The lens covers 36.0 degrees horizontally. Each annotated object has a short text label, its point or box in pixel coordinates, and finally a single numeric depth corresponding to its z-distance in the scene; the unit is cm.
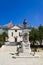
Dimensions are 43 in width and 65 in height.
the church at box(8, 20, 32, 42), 2375
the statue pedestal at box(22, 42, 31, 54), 903
